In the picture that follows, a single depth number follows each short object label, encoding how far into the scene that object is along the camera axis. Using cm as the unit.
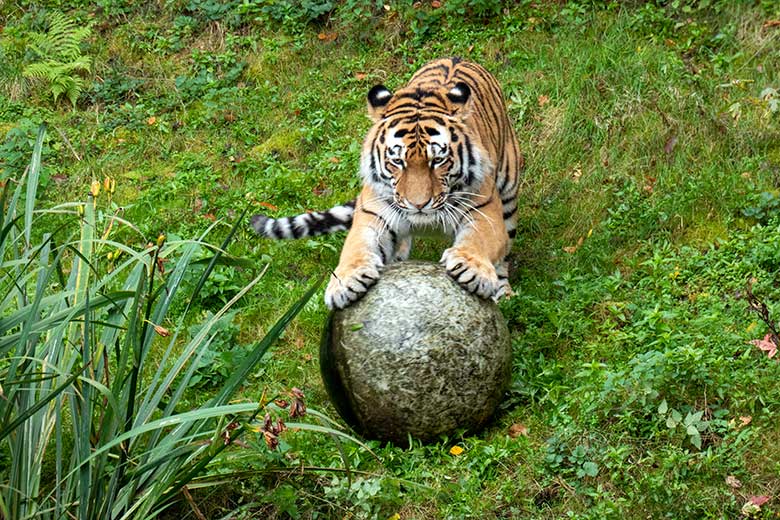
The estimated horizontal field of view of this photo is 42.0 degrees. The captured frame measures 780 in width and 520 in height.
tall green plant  376
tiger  542
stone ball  498
